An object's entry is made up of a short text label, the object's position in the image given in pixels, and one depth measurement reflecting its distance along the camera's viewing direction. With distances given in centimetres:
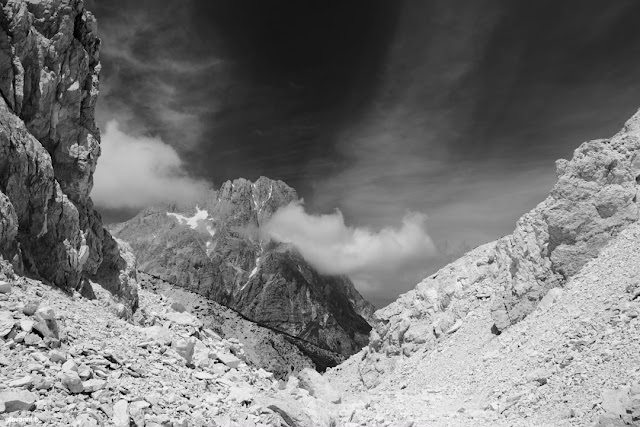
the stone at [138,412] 1292
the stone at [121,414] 1238
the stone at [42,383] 1222
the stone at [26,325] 1419
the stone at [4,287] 1678
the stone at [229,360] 2116
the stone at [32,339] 1387
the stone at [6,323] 1373
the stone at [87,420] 1143
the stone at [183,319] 2686
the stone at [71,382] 1286
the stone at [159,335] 1962
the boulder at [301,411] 1733
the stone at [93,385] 1316
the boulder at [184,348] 1925
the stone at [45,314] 1481
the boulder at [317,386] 2620
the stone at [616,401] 1490
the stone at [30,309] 1532
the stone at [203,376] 1795
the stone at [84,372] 1365
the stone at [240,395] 1695
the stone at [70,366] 1335
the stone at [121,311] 3012
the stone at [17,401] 1105
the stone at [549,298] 3170
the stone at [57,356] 1377
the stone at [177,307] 4288
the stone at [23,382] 1187
